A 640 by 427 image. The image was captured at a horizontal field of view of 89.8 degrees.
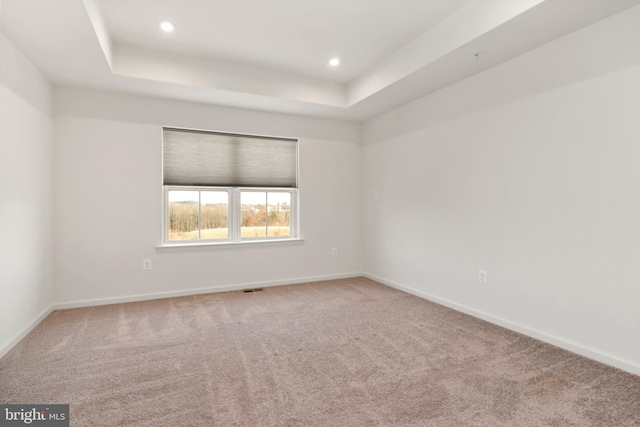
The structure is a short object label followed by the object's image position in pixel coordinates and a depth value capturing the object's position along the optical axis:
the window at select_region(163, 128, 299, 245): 4.09
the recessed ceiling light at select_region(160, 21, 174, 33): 2.84
